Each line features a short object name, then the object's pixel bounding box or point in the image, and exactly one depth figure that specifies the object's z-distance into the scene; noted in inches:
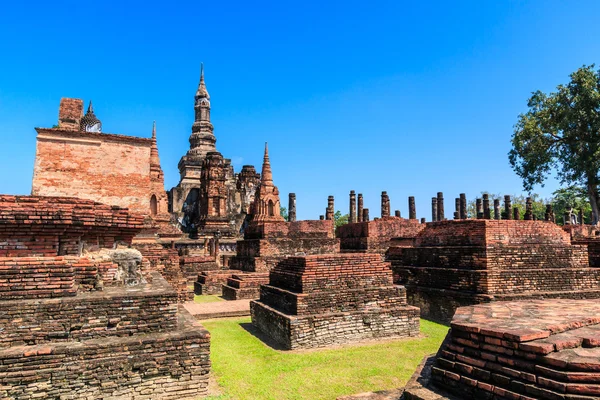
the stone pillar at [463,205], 1523.3
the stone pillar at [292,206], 1590.8
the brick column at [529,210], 1379.9
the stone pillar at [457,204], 1584.6
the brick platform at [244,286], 494.9
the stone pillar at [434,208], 1603.6
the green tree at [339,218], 2358.5
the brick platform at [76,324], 165.9
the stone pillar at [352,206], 1675.7
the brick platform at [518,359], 112.3
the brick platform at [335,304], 278.5
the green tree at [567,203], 2226.9
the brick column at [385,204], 1467.8
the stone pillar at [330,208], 1700.8
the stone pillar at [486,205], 1461.6
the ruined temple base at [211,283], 561.0
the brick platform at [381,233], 669.9
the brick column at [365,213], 1469.2
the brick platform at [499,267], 346.6
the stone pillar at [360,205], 1634.1
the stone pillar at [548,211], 1402.6
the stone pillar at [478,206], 1646.9
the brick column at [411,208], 1530.5
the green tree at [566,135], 924.0
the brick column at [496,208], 1669.8
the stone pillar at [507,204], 1328.7
